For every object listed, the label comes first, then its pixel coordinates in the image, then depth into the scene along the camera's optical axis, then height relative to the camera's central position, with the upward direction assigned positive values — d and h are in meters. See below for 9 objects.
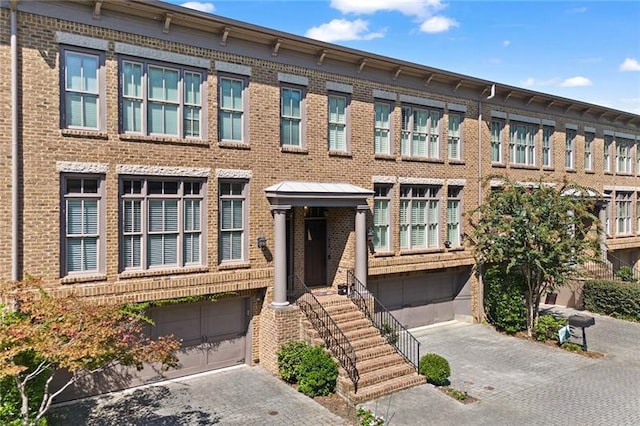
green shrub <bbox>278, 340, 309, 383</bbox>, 12.04 -3.86
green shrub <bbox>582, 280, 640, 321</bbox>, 19.34 -3.80
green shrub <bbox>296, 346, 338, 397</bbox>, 11.27 -3.99
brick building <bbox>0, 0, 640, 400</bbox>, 10.32 +1.02
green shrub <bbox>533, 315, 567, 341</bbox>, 16.19 -4.14
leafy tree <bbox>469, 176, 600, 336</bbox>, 16.05 -0.99
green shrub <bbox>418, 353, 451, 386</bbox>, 11.94 -4.09
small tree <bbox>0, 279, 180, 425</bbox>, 7.16 -2.12
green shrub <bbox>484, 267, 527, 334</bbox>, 17.06 -3.43
